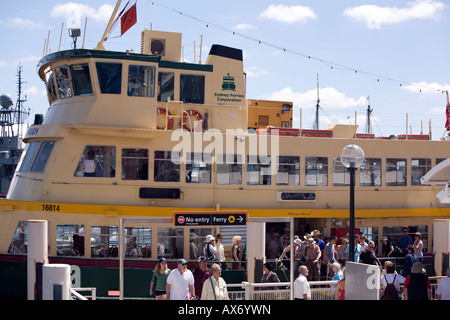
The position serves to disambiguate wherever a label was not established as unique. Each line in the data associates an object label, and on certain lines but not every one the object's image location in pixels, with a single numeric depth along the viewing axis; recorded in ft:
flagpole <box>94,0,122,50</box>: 51.75
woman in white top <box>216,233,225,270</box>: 46.06
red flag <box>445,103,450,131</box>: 63.98
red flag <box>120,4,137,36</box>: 54.29
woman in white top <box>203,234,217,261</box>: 45.22
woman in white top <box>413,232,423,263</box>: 49.08
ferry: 45.98
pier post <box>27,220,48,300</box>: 36.78
